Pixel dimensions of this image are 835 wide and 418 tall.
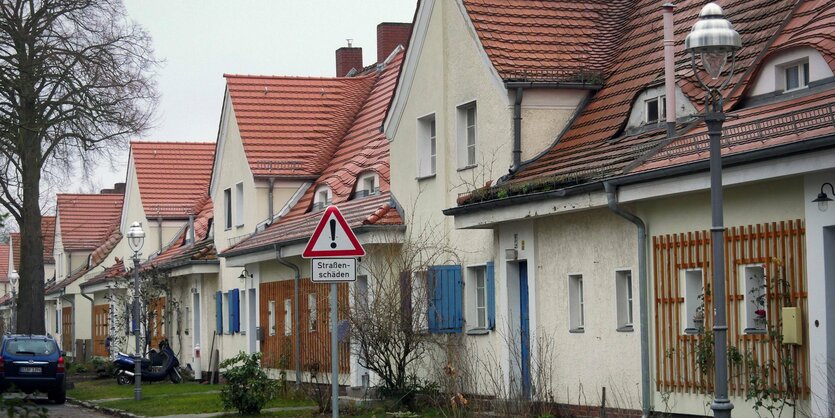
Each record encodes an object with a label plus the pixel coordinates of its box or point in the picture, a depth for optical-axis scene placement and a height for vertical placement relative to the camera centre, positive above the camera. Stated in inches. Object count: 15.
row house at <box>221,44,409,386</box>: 1108.5 +54.9
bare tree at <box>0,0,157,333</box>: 1284.4 +196.9
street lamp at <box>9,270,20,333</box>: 2282.6 +29.2
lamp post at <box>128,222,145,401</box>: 1217.5 +40.5
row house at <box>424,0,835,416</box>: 588.4 +38.0
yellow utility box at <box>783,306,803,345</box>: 581.9 -18.8
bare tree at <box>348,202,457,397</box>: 884.6 -19.0
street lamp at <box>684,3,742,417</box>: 471.2 +47.7
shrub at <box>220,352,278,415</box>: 965.2 -64.7
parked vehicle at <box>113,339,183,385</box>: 1560.0 -81.0
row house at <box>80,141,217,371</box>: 1775.3 +102.1
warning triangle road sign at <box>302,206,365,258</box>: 602.5 +21.2
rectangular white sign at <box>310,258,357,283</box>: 599.8 +8.8
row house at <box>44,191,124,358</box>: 2652.6 +105.2
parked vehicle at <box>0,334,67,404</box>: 1280.8 -63.5
